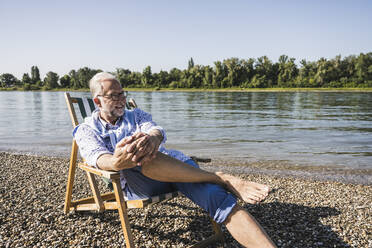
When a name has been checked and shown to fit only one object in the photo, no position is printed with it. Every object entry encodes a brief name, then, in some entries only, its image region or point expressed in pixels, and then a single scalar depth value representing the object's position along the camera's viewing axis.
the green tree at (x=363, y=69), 69.75
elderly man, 2.33
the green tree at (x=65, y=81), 124.81
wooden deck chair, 2.57
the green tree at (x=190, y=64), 130.88
